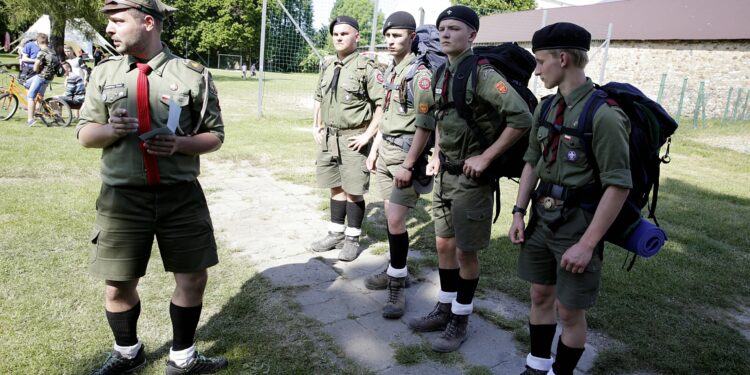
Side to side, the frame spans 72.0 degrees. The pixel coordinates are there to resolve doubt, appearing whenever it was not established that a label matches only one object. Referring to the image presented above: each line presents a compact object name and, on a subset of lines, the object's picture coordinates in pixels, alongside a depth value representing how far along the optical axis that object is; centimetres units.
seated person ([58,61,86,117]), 1166
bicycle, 1130
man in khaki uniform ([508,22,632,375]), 226
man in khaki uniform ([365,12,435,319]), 362
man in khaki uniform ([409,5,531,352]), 301
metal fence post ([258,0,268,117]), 1311
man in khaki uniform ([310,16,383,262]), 467
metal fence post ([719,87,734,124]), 1909
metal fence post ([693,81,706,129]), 1753
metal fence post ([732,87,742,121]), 1920
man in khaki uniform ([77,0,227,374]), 246
